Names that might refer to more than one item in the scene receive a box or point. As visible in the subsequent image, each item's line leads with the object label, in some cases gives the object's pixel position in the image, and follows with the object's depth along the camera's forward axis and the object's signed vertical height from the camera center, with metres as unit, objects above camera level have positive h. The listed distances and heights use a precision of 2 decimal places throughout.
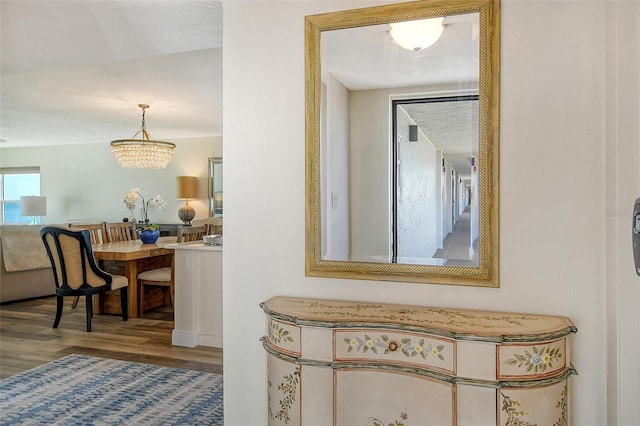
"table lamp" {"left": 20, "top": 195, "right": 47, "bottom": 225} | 7.78 +0.09
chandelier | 5.09 +0.70
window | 8.76 +0.45
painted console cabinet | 1.40 -0.53
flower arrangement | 6.80 +0.13
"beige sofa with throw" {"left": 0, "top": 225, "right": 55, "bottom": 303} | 4.91 -0.62
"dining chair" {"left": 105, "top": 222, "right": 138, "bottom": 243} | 5.39 -0.27
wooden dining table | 4.33 -0.55
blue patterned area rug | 2.38 -1.11
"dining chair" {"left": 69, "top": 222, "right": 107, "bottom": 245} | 5.10 -0.25
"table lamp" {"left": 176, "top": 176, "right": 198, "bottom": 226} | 7.13 +0.29
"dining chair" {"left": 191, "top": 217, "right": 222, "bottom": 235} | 4.73 -0.19
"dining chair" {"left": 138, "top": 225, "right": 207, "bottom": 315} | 4.41 -0.66
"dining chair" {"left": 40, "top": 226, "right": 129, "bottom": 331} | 4.01 -0.51
